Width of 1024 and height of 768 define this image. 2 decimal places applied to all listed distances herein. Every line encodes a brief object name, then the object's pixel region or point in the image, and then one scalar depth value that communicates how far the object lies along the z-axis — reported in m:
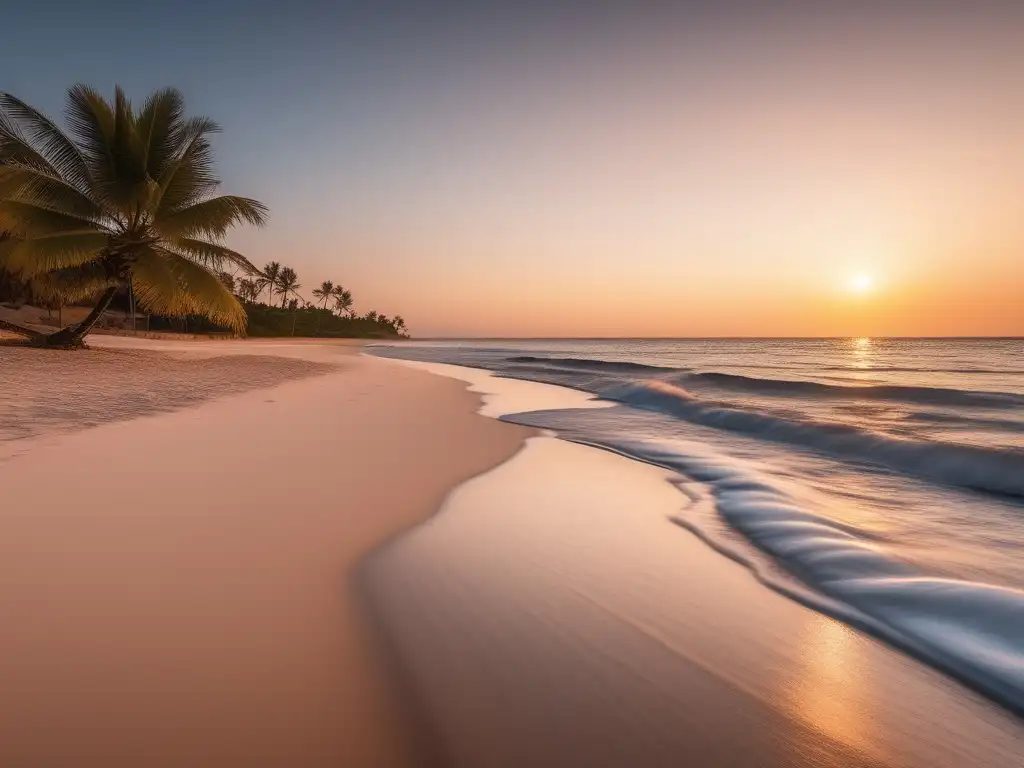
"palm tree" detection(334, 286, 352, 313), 103.38
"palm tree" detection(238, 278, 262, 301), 76.47
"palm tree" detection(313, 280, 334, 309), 101.75
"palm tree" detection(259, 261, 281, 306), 82.56
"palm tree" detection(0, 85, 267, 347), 14.65
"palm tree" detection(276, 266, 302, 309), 83.88
